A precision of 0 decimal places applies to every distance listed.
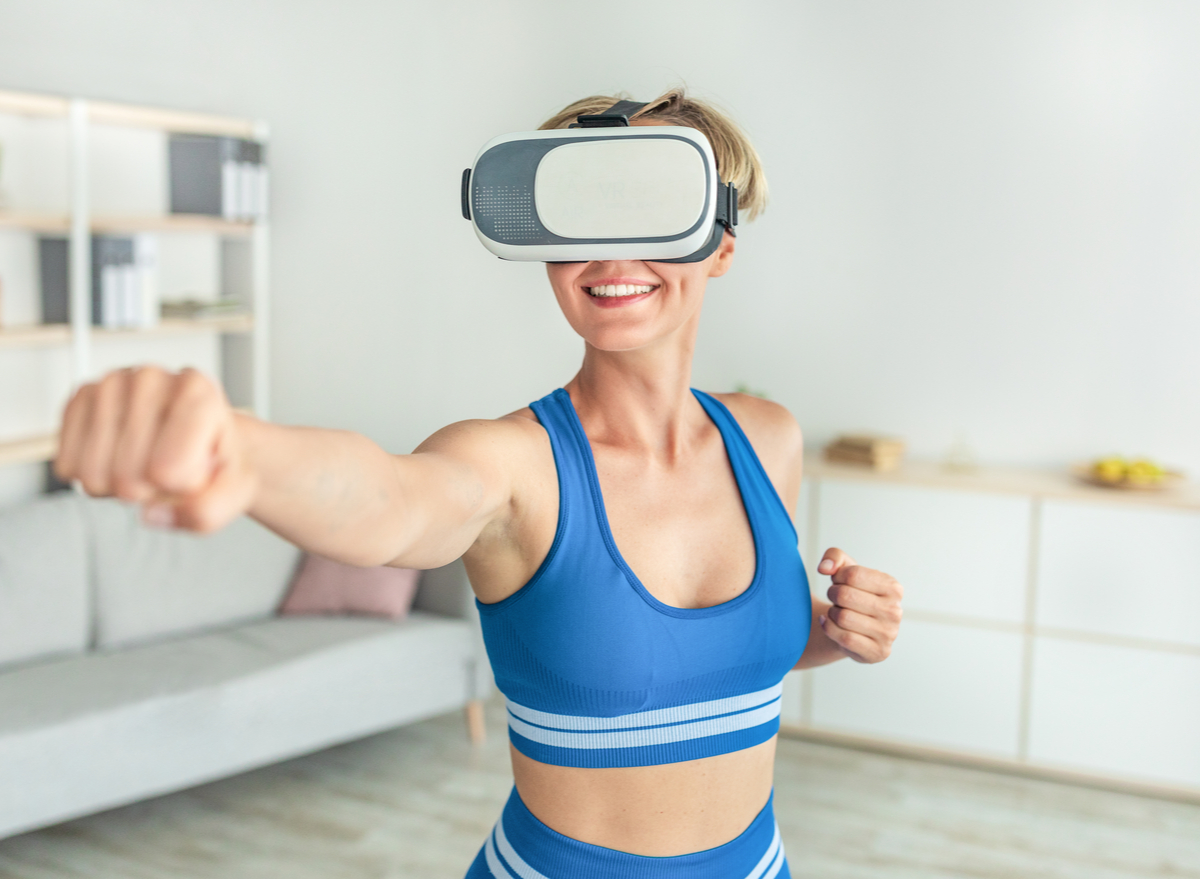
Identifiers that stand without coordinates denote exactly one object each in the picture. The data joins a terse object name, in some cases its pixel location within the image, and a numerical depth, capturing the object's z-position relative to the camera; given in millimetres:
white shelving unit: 3305
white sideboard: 3002
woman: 856
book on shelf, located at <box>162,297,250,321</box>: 3746
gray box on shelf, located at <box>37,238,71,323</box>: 3477
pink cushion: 3277
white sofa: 2514
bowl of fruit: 3035
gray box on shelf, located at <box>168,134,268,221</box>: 3807
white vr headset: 648
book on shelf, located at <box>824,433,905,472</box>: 3324
